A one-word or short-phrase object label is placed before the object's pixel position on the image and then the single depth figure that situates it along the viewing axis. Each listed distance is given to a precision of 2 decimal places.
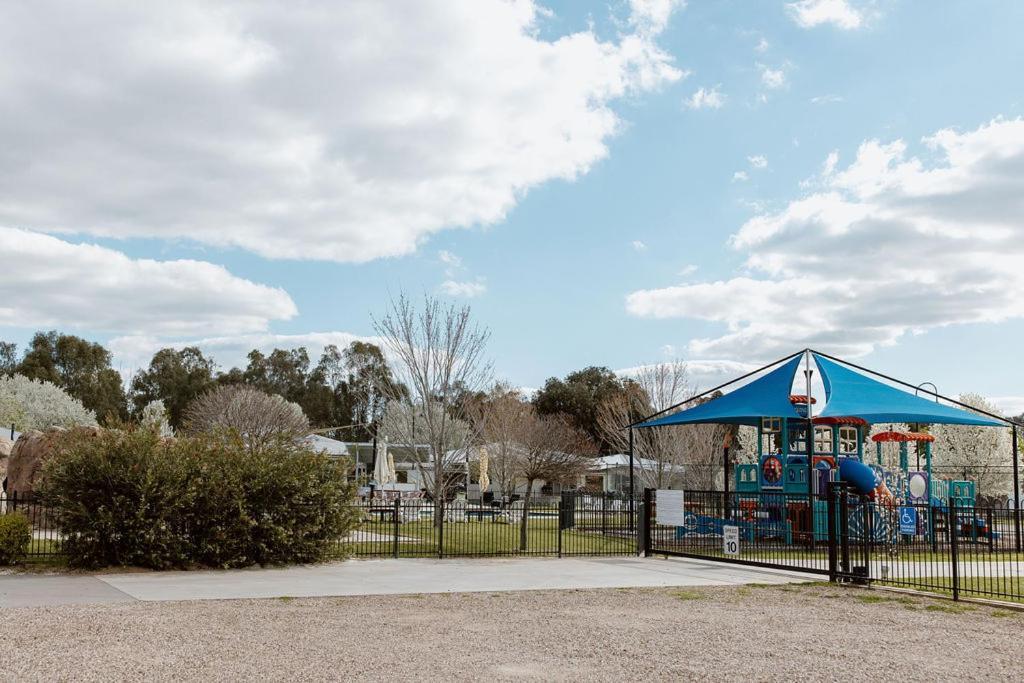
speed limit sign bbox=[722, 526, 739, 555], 16.84
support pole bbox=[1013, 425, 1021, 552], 16.35
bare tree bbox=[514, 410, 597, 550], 42.62
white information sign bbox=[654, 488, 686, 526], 17.77
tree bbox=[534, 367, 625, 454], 64.12
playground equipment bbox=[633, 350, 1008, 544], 19.25
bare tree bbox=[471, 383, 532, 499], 40.69
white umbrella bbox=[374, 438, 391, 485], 31.31
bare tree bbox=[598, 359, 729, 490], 39.72
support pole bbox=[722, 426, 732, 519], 17.90
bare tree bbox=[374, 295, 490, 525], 23.17
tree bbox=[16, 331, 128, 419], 79.88
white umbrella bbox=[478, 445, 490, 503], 29.84
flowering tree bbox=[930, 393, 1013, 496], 40.41
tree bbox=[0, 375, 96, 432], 53.78
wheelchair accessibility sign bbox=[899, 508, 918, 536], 20.22
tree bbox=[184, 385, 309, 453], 51.04
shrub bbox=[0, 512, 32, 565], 13.91
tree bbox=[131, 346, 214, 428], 81.75
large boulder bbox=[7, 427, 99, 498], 22.61
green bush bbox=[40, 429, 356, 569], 14.16
